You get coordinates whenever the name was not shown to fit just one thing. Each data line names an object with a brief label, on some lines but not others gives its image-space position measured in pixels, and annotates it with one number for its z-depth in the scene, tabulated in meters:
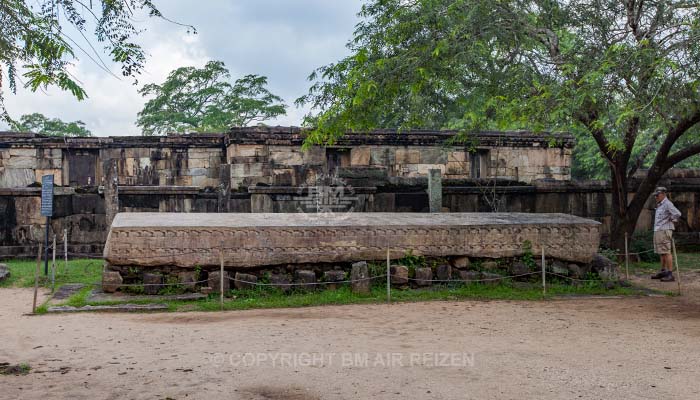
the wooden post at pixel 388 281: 8.39
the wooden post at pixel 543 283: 8.94
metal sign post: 11.04
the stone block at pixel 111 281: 8.43
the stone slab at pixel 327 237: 8.48
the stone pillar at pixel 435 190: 12.86
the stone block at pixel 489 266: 9.54
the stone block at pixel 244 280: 8.70
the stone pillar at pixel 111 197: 13.05
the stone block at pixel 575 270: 9.79
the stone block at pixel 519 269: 9.53
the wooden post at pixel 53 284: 8.98
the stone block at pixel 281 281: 8.71
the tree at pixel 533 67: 8.02
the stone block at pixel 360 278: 8.76
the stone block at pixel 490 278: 9.36
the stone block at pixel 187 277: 8.62
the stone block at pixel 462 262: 9.47
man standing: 10.32
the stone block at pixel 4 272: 9.90
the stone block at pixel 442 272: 9.32
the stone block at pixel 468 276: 9.38
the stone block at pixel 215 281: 8.56
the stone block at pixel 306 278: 8.82
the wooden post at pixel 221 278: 7.86
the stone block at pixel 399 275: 9.05
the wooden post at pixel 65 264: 10.75
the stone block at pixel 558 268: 9.77
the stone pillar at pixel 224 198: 13.58
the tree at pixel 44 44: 4.73
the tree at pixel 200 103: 26.61
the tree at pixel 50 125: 29.30
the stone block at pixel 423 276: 9.11
